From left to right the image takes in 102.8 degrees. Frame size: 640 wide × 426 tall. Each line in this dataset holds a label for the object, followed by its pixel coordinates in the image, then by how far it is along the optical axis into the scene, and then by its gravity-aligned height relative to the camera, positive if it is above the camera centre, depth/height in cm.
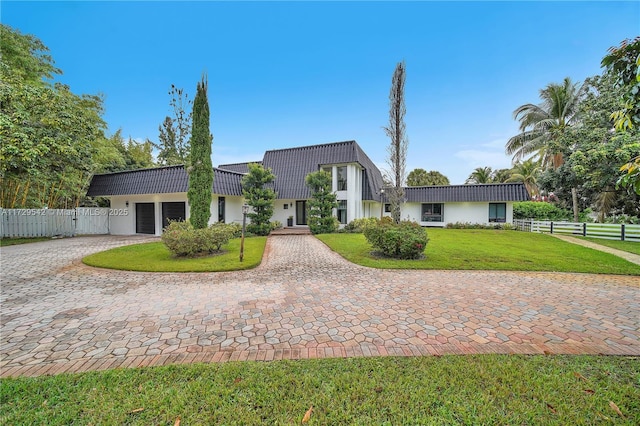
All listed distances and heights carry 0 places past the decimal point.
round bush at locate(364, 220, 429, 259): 813 -91
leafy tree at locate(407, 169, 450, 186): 3750 +503
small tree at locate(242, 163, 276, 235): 1423 +82
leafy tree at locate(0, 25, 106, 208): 913 +353
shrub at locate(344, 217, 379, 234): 1612 -94
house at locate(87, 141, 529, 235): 1425 +115
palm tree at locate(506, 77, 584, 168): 1825 +697
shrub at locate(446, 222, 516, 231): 1894 -113
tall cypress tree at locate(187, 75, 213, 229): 925 +189
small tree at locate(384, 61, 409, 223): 903 +257
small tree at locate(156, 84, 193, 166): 2528 +792
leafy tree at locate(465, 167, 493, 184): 3266 +477
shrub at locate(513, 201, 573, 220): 2053 -1
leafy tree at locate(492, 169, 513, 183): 3389 +496
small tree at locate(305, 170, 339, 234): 1501 +44
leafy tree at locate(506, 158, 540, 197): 2996 +432
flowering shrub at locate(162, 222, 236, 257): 818 -90
